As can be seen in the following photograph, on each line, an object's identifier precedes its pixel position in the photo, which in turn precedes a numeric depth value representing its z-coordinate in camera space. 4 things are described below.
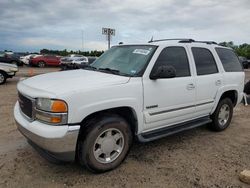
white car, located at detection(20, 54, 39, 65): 21.63
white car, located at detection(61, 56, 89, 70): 17.86
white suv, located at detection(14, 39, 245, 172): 2.27
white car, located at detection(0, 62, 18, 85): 9.21
